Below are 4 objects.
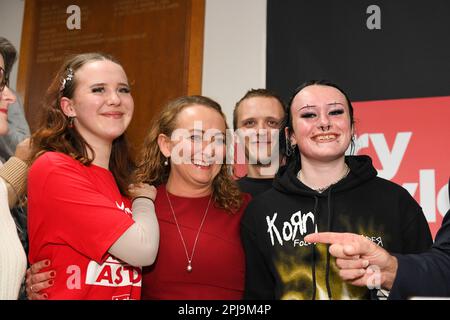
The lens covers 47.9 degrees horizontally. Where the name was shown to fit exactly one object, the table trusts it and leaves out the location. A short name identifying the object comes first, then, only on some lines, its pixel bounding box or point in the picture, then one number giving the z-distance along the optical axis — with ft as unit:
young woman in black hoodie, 5.15
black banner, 9.26
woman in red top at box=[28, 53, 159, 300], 4.54
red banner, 8.93
